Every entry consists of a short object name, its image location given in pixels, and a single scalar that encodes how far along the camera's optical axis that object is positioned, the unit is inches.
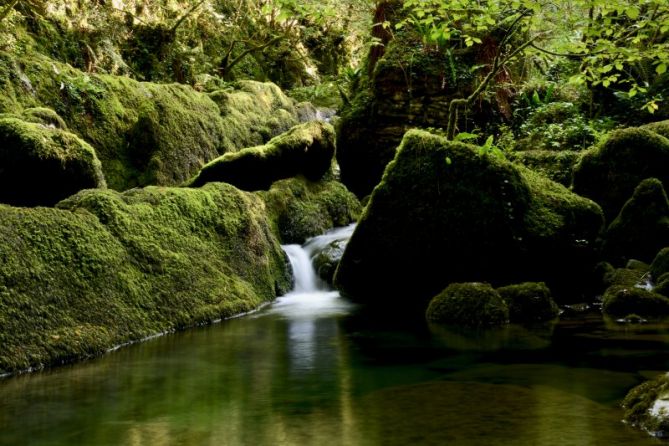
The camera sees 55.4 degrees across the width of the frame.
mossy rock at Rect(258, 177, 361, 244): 481.4
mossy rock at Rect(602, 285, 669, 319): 301.0
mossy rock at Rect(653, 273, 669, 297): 326.3
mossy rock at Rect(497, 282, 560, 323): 309.1
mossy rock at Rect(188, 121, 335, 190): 466.6
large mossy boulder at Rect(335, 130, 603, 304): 352.8
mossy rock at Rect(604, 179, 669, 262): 406.9
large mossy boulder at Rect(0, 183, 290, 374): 217.5
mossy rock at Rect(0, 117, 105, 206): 316.5
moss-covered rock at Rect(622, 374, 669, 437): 136.1
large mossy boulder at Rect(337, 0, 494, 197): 614.2
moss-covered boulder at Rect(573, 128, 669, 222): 436.5
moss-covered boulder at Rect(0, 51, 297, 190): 440.8
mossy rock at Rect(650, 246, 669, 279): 360.2
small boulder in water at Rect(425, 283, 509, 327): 298.4
